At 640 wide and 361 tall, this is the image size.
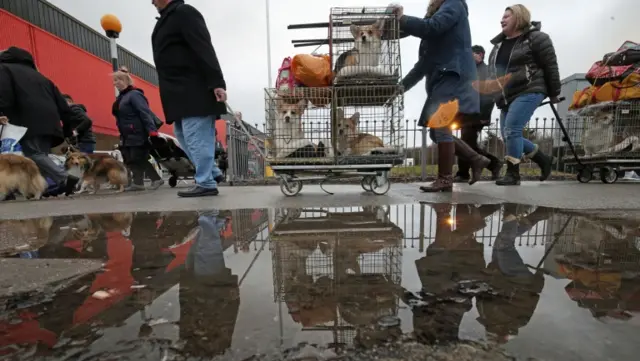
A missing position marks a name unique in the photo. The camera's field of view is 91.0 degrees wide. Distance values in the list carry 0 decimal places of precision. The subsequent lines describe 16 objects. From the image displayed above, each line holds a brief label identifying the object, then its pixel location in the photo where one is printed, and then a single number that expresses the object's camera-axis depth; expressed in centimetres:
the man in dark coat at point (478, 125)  519
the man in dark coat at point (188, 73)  350
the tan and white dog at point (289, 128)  366
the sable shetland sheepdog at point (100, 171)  514
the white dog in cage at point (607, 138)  562
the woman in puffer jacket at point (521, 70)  415
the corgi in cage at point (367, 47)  359
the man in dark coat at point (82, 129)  525
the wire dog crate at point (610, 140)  555
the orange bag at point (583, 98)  579
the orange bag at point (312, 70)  352
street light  611
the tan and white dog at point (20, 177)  410
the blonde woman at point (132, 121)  519
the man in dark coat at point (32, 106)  417
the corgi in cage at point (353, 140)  374
